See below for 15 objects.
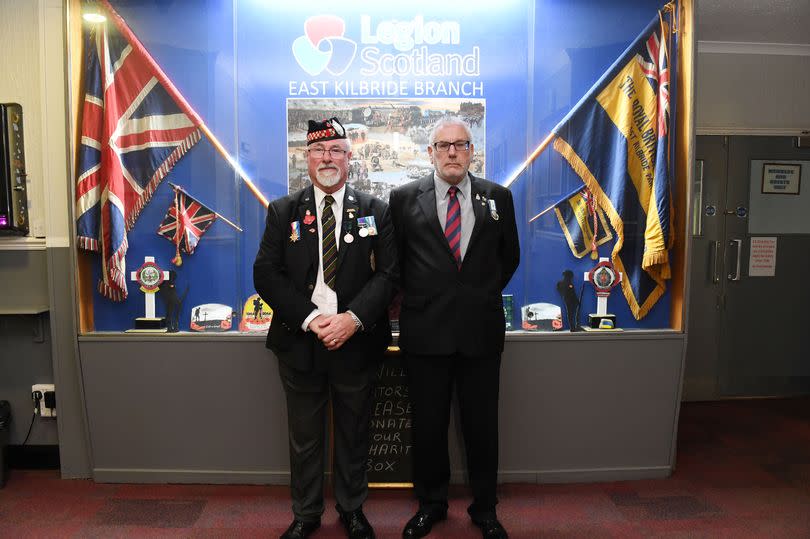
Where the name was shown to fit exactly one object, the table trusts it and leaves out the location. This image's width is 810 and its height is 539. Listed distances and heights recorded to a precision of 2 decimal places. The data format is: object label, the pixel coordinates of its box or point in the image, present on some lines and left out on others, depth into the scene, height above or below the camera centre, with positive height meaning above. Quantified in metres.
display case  2.77 +0.56
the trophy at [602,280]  2.90 -0.27
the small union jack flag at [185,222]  2.82 +0.02
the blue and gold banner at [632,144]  2.79 +0.44
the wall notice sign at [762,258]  4.25 -0.21
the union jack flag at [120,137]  2.70 +0.44
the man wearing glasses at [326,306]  2.24 -0.32
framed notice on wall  4.23 +0.40
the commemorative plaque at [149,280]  2.82 -0.28
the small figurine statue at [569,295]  2.90 -0.35
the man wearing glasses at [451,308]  2.29 -0.33
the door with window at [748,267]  4.20 -0.28
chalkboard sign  2.77 -1.02
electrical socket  2.95 -0.89
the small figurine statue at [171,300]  2.84 -0.38
